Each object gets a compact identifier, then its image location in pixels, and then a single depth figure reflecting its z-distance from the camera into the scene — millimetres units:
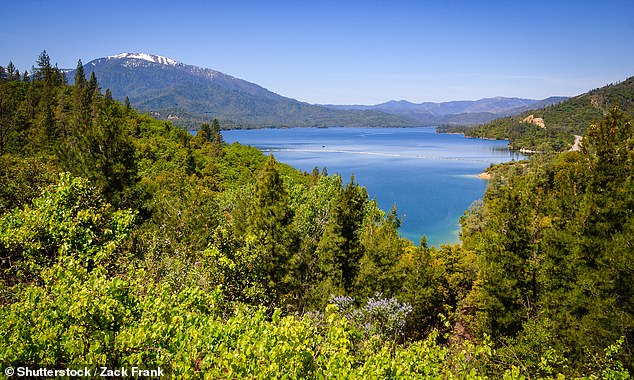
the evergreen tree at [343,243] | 19359
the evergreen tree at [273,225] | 16344
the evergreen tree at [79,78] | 61000
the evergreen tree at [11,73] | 81075
